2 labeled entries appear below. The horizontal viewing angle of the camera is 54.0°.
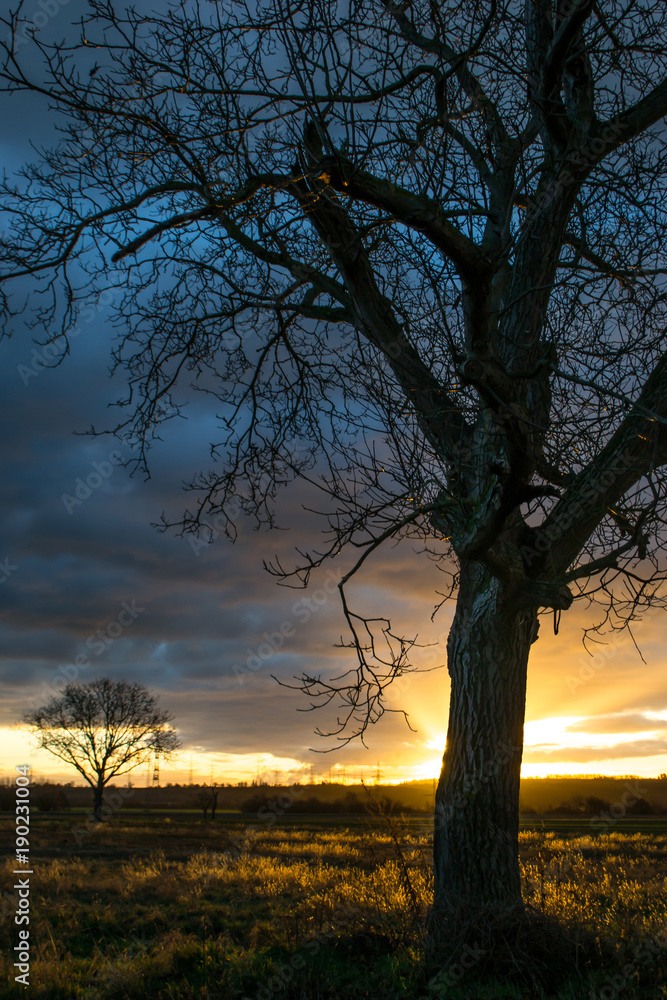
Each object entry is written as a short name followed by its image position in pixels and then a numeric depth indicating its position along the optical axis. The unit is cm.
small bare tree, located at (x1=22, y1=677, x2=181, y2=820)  3716
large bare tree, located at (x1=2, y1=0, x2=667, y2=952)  379
